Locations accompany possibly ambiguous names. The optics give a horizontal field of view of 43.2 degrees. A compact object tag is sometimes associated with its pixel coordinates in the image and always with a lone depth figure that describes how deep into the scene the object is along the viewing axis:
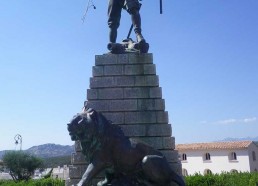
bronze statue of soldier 7.32
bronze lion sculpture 5.39
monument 6.54
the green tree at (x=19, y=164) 45.16
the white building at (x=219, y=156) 46.28
